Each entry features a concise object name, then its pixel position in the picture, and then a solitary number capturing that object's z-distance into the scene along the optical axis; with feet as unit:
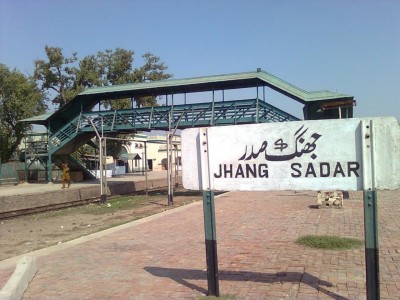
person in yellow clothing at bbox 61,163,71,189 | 84.00
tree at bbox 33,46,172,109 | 151.74
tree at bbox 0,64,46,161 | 131.13
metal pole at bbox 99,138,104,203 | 64.18
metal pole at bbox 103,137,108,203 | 64.44
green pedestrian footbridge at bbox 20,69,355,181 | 74.24
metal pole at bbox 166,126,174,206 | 60.49
